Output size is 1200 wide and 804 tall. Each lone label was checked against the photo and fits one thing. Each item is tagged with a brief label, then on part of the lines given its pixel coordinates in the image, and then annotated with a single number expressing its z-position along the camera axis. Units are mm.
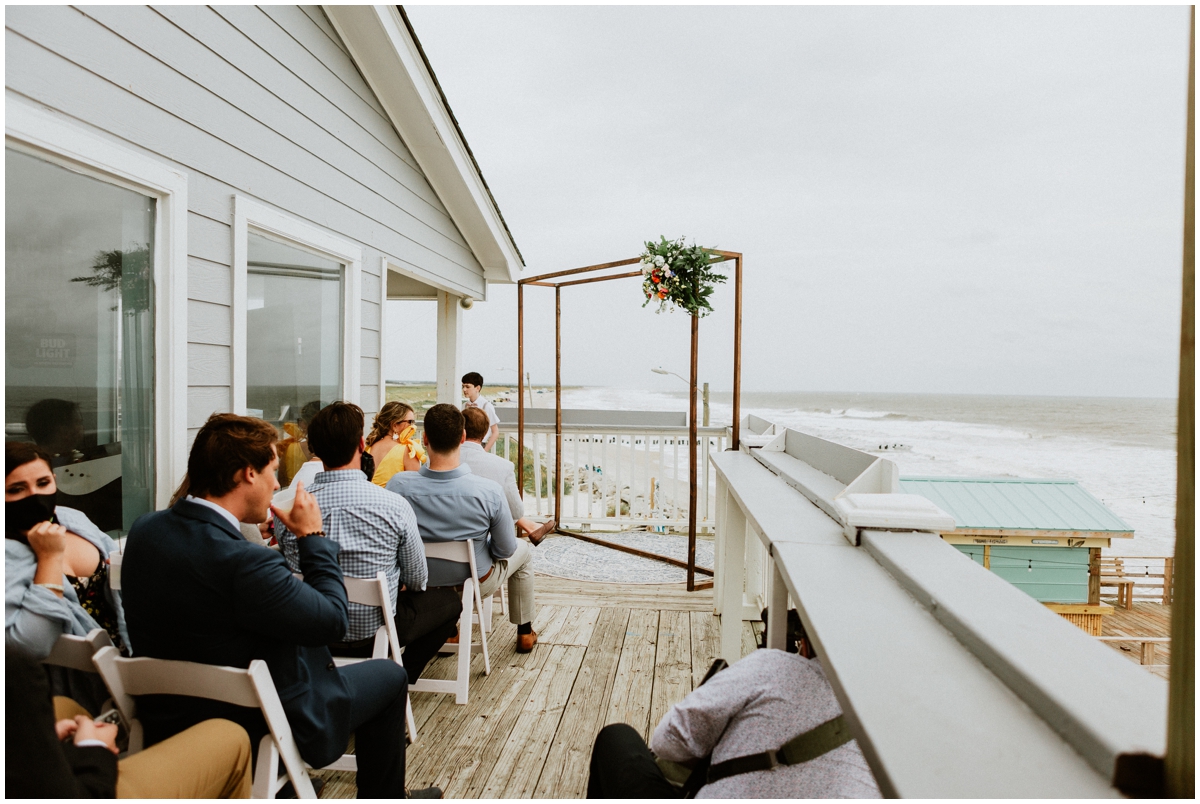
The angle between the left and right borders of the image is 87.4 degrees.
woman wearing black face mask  1465
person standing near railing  5734
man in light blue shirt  2871
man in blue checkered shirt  2291
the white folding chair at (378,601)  2215
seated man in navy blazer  1506
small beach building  7992
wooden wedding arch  4395
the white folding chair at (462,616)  2809
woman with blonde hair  3479
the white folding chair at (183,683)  1449
